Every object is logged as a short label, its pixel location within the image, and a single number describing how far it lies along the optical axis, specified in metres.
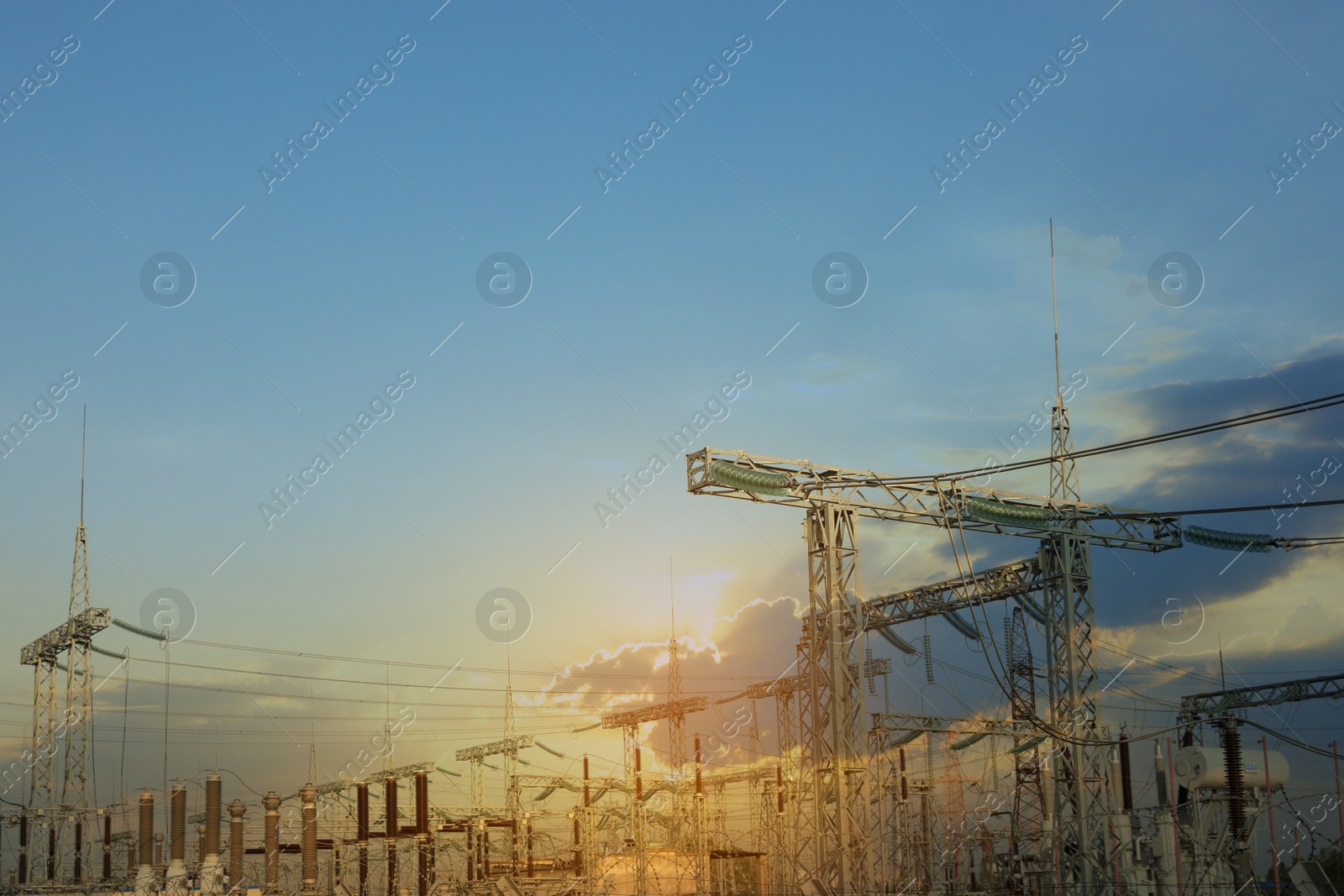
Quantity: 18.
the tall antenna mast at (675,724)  78.44
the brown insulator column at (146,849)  35.66
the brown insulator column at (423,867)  46.09
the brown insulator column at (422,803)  45.56
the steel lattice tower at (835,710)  33.59
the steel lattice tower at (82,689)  51.75
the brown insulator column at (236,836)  35.16
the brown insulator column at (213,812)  35.10
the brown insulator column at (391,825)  45.59
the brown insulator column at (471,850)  50.38
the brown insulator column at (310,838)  34.34
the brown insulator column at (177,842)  34.75
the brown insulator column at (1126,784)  43.06
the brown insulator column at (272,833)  35.16
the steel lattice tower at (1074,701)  40.19
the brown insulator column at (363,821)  44.38
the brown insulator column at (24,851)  55.32
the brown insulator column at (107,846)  50.19
